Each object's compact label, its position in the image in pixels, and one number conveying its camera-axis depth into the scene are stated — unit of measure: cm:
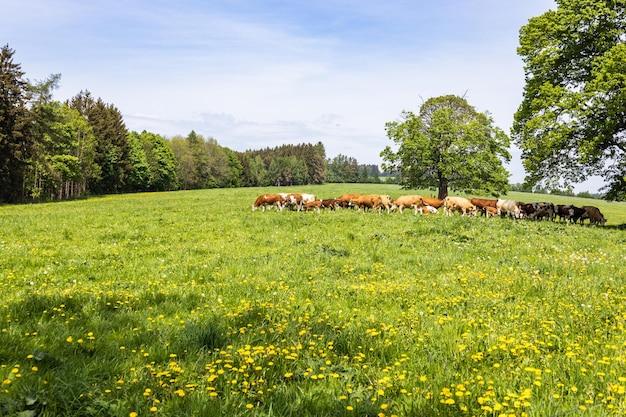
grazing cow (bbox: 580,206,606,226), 3009
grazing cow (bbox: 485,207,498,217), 3103
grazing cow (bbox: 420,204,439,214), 2945
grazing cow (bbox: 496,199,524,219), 3161
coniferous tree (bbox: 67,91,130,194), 7450
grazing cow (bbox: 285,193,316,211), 3147
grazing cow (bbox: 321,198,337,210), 3214
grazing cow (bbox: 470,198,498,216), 3176
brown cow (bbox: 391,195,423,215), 3075
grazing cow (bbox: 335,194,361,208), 3238
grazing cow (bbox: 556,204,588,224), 3067
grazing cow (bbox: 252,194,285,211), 3093
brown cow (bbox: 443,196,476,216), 2967
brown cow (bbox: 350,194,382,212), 3075
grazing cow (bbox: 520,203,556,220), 3125
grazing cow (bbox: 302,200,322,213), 3061
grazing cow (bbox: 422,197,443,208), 3138
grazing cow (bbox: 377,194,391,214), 3045
